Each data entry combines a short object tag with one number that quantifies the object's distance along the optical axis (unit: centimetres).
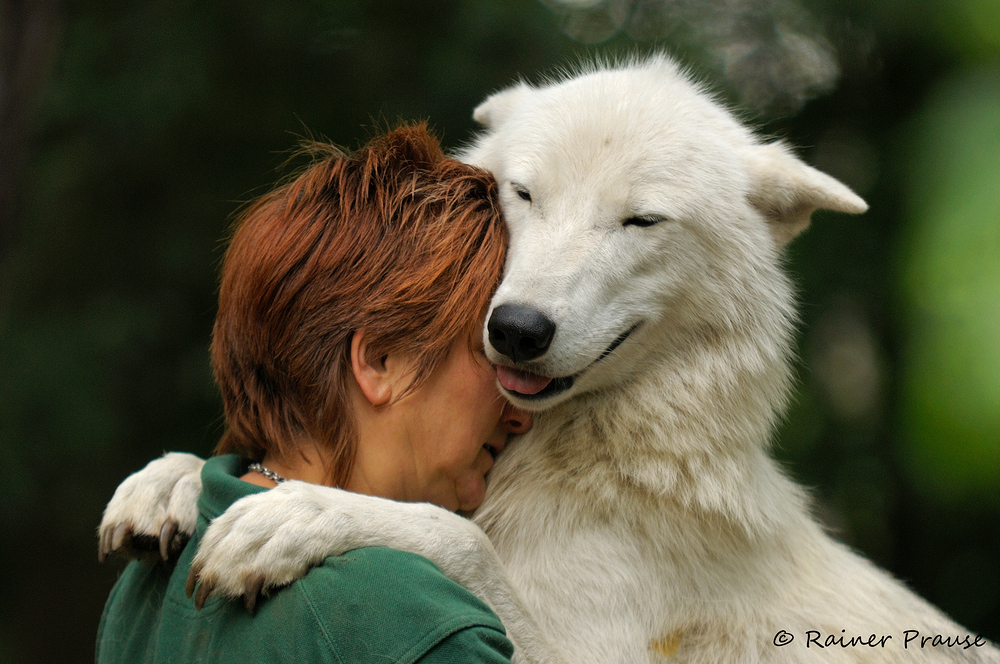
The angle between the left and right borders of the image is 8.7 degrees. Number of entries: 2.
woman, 335
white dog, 341
